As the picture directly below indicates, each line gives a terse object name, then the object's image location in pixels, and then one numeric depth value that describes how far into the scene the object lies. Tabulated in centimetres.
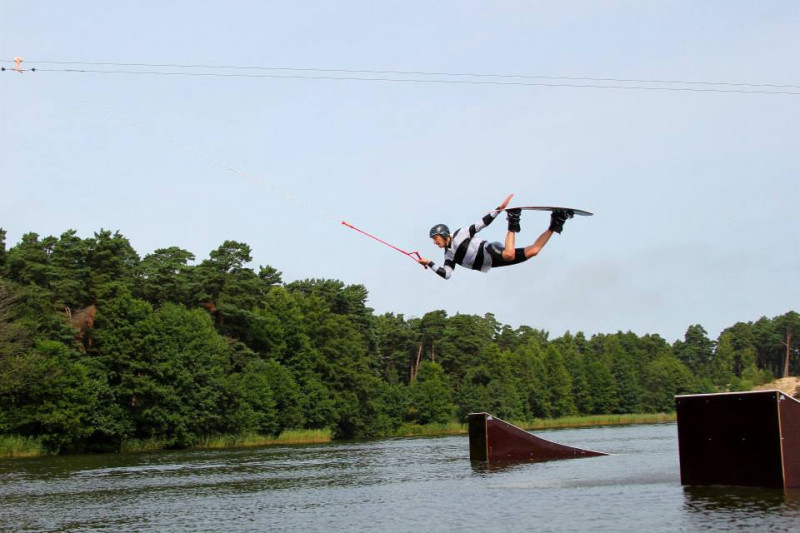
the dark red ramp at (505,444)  3584
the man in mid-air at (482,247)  1543
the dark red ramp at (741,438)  1981
